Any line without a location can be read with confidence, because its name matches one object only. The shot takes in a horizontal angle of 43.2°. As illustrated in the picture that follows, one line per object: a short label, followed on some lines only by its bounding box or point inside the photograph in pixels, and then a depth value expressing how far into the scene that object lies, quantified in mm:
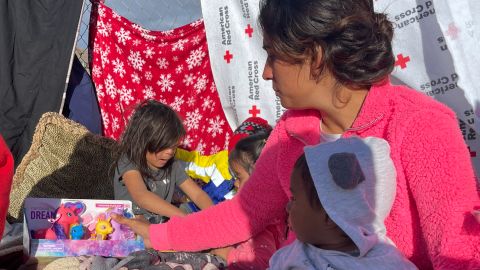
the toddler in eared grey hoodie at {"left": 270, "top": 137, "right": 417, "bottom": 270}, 1400
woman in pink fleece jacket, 1415
